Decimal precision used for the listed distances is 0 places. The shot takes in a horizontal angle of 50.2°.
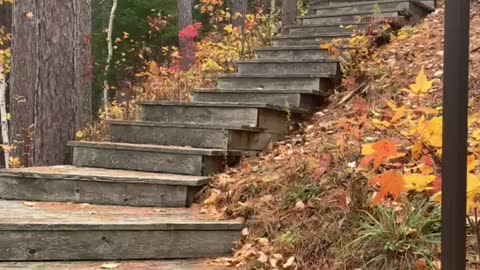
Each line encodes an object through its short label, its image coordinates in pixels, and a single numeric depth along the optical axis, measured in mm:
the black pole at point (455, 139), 1363
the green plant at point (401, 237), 2324
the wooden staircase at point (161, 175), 2889
